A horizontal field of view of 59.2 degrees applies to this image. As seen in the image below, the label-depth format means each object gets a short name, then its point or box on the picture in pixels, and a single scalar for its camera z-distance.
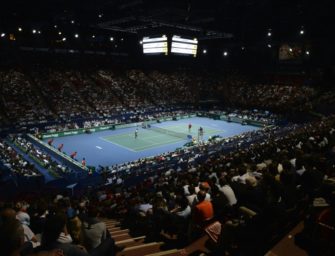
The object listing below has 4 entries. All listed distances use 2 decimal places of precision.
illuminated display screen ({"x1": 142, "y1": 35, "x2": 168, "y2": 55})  37.40
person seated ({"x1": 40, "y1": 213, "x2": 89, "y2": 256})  3.71
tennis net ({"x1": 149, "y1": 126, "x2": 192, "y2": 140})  38.51
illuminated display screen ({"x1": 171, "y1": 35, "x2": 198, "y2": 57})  37.78
